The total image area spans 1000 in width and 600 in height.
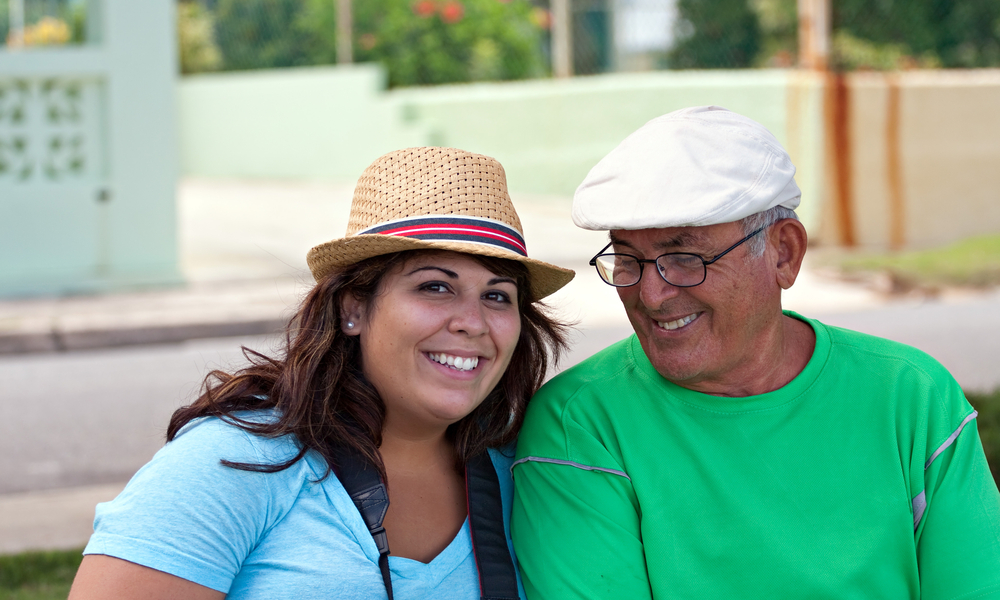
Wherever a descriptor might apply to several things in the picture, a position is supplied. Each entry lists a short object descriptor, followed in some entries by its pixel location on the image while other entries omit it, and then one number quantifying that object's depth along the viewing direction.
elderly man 2.08
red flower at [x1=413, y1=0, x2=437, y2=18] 17.89
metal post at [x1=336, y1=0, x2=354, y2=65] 17.62
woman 1.92
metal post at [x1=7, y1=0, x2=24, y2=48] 8.89
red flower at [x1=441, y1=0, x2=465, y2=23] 17.69
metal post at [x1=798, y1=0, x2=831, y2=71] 10.78
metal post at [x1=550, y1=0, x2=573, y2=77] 13.46
